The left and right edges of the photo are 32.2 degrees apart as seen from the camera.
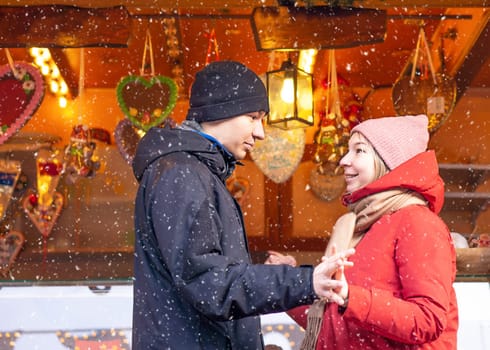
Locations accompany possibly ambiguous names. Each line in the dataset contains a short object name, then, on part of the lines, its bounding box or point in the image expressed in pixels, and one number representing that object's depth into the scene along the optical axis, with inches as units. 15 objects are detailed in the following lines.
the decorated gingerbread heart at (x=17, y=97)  243.1
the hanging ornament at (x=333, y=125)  268.4
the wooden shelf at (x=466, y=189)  316.5
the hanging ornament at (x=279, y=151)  256.2
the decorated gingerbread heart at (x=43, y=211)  309.4
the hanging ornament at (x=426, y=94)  253.4
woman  107.0
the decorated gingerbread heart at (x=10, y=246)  304.2
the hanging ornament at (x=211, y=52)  264.8
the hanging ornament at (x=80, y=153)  271.0
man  95.7
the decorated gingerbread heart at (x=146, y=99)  247.4
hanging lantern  226.7
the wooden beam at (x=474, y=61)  285.0
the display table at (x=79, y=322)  157.0
